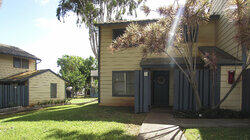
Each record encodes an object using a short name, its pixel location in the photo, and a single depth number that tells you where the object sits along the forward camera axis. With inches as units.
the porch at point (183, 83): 242.8
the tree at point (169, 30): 210.2
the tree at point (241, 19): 187.2
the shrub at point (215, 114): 212.7
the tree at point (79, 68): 819.4
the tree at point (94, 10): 663.1
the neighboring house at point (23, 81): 434.3
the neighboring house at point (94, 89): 812.2
